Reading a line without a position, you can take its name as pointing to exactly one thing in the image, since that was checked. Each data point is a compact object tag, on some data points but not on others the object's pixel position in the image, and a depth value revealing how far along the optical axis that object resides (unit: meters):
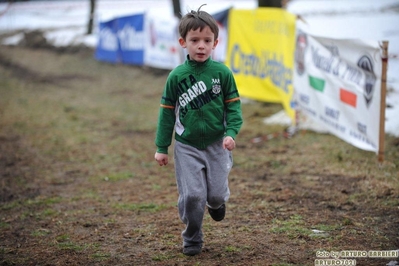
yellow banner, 17.92
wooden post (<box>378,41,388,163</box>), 12.47
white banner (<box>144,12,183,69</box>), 31.36
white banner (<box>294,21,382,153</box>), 13.08
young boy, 7.54
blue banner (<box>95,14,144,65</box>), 35.66
